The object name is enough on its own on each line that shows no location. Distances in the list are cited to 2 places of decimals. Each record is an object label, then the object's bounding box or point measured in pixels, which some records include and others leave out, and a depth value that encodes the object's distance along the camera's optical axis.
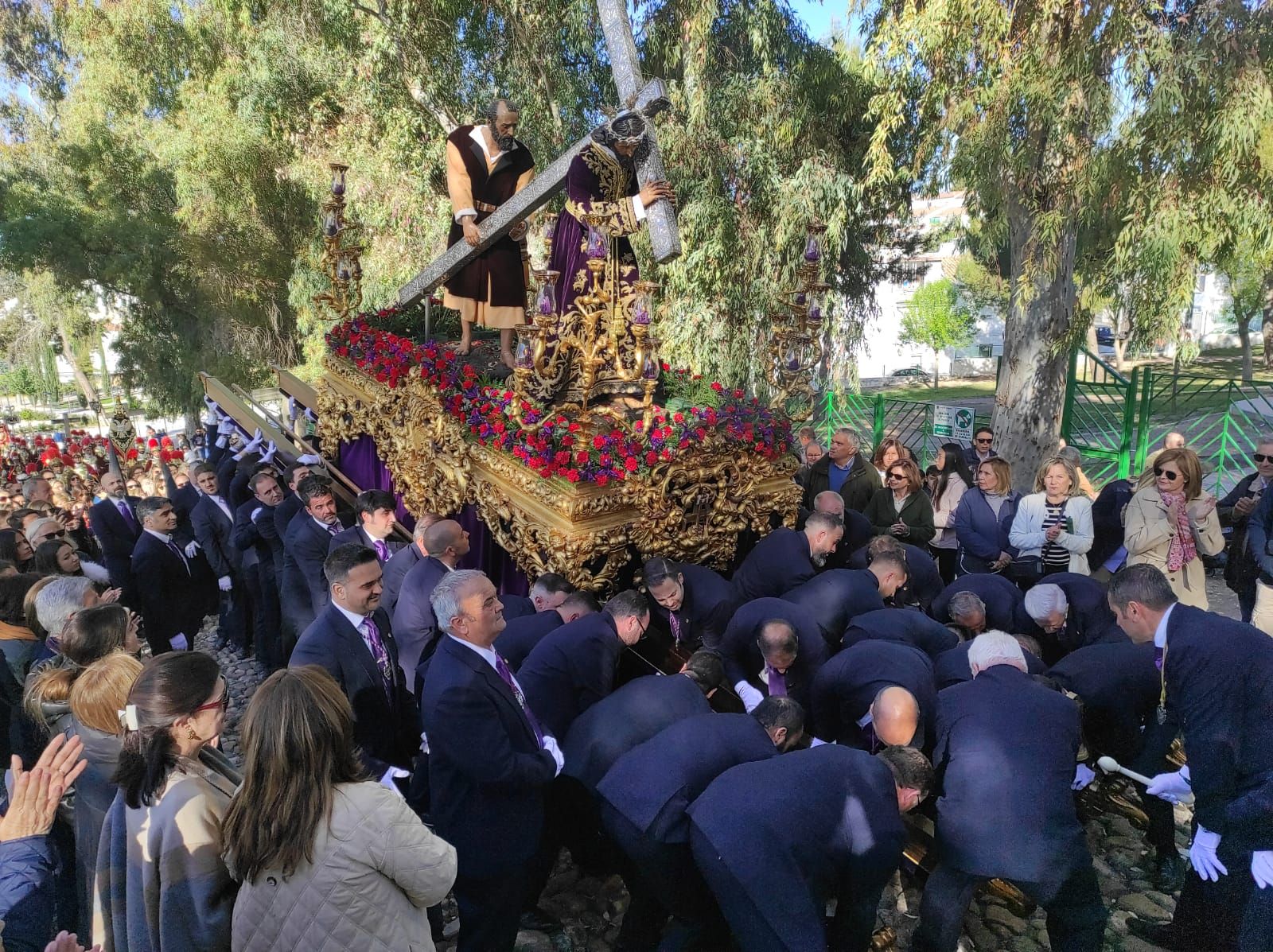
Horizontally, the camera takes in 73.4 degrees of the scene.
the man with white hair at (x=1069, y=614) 4.72
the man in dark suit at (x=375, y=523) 5.57
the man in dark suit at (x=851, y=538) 6.20
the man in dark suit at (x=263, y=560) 6.39
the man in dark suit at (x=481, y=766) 3.20
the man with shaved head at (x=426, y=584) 4.87
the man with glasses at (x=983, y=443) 7.83
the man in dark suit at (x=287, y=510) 6.18
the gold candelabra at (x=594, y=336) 5.61
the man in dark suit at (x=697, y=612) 5.20
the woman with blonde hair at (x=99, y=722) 2.87
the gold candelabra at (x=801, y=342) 6.03
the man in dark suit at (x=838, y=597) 4.82
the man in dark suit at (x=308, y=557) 5.55
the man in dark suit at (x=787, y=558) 5.27
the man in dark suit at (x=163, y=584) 6.14
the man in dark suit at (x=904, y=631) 4.48
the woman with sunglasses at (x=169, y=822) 2.43
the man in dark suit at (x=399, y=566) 5.42
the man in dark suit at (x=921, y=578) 5.67
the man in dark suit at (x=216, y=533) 6.93
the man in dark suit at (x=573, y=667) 4.11
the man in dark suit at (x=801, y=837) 2.98
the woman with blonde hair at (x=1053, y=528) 5.95
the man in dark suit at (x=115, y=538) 6.39
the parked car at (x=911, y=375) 36.66
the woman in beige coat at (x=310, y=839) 2.27
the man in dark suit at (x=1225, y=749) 3.30
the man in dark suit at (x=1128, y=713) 4.15
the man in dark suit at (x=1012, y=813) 3.22
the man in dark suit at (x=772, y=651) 4.21
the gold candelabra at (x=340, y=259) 8.80
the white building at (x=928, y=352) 40.06
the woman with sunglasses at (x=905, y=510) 6.73
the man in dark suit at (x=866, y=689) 3.92
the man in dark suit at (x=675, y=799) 3.23
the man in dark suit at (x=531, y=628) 4.57
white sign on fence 11.41
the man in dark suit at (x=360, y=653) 3.71
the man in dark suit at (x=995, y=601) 5.10
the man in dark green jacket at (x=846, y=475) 7.02
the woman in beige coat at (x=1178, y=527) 5.64
